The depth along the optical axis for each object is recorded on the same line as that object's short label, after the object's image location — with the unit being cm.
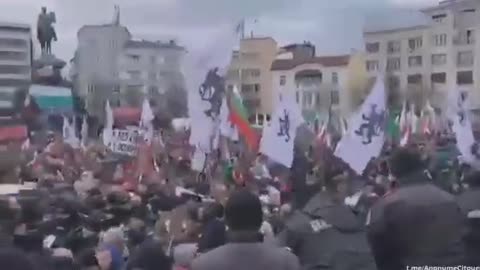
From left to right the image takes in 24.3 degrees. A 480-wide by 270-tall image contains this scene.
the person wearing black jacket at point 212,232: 689
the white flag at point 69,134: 1815
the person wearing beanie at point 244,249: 471
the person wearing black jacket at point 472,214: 628
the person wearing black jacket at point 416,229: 554
